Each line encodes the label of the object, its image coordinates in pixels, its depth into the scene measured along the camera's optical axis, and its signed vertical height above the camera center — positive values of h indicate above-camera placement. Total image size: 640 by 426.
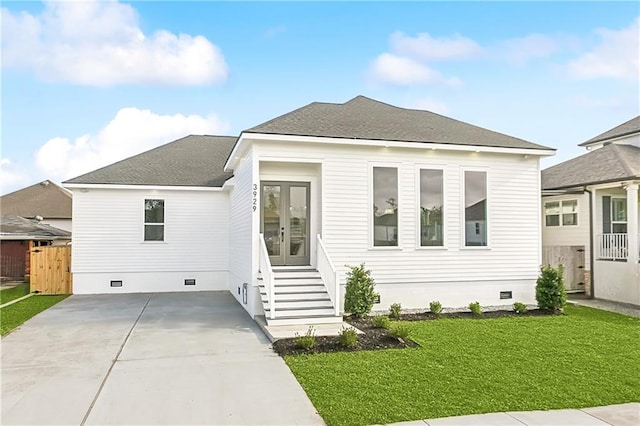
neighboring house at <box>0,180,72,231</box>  25.45 +1.23
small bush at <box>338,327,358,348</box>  7.15 -1.85
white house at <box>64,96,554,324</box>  9.89 +0.37
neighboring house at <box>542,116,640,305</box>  12.07 +0.07
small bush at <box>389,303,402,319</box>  9.80 -1.91
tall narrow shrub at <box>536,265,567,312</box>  10.51 -1.58
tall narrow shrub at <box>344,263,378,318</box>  9.60 -1.52
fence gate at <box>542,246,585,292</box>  13.56 -1.11
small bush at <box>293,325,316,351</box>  6.95 -1.84
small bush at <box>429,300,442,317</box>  10.14 -1.90
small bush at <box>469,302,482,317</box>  10.13 -1.92
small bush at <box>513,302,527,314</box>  10.49 -1.96
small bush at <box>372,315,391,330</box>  8.59 -1.91
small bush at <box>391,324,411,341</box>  7.52 -1.84
